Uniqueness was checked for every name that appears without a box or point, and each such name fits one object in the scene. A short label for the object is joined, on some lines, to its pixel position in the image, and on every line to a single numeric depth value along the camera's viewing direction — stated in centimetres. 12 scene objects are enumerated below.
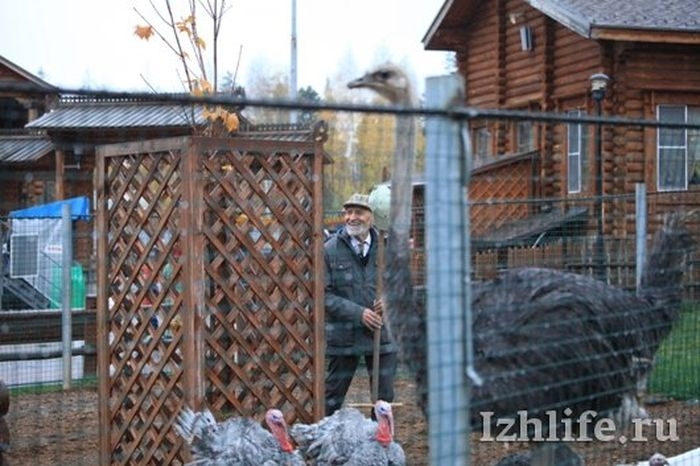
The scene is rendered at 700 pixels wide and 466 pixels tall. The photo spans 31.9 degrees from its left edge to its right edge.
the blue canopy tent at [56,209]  1220
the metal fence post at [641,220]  675
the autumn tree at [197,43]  871
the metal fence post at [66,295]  928
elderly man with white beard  717
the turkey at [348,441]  576
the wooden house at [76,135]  1136
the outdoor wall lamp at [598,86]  1491
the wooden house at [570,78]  1698
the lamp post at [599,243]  501
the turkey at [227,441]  544
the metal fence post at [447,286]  296
